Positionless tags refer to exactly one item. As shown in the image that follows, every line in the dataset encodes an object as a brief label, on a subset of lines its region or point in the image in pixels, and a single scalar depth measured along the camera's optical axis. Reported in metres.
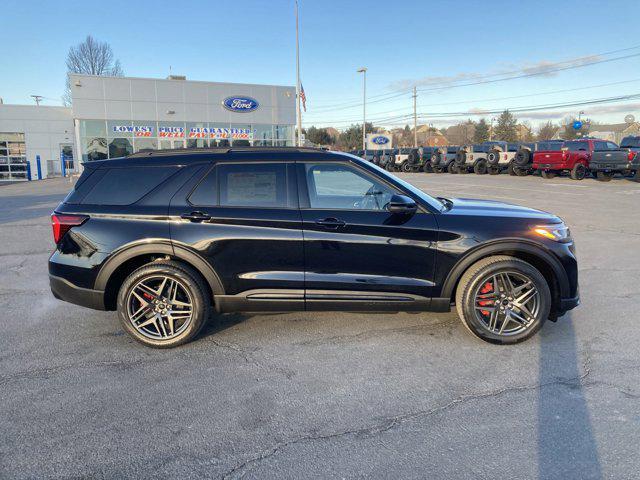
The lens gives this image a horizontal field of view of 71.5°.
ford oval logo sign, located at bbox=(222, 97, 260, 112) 32.84
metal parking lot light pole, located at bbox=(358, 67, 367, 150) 48.89
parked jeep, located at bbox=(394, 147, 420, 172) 33.22
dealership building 30.42
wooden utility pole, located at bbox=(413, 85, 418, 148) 65.50
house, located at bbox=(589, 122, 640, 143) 82.22
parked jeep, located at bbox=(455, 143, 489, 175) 28.27
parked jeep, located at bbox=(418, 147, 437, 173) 32.28
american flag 29.75
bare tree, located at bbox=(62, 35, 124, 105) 46.97
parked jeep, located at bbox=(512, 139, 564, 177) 23.56
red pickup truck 22.02
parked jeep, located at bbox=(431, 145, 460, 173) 30.61
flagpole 27.70
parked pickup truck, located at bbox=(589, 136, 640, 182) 20.72
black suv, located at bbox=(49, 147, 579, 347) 3.81
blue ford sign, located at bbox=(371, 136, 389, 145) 58.25
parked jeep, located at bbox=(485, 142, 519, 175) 26.67
